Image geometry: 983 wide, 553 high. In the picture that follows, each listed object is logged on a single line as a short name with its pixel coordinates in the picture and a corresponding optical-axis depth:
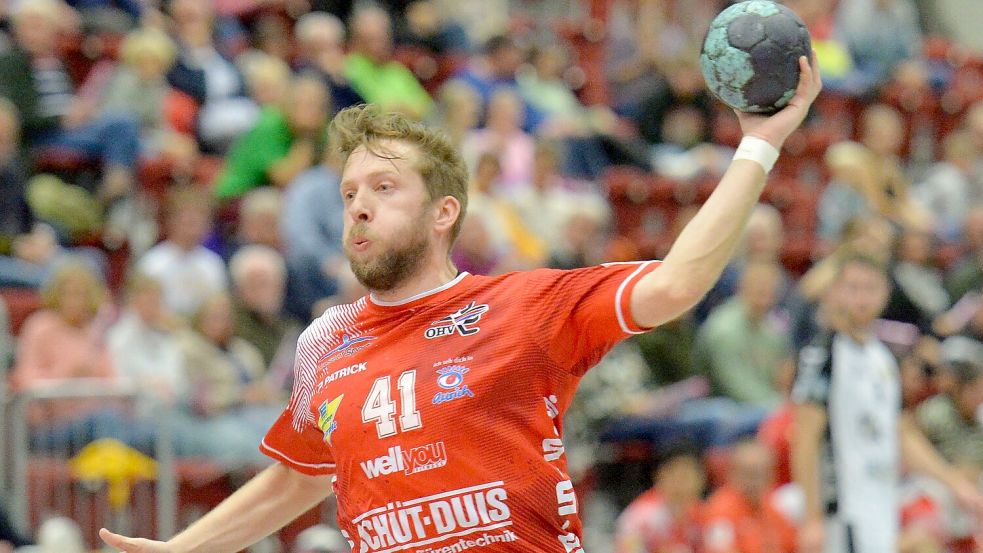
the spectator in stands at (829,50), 15.92
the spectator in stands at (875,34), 16.59
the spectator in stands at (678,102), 14.48
